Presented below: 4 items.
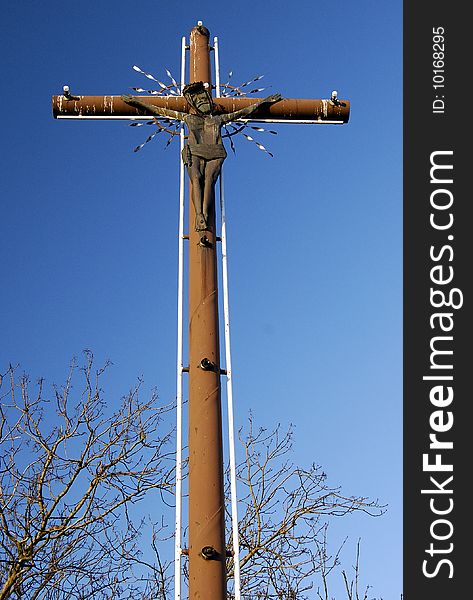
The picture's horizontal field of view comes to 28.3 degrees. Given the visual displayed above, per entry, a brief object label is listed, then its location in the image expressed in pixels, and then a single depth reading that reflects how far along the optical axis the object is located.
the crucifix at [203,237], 5.42
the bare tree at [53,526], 8.30
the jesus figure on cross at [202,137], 6.49
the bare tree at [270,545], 9.77
